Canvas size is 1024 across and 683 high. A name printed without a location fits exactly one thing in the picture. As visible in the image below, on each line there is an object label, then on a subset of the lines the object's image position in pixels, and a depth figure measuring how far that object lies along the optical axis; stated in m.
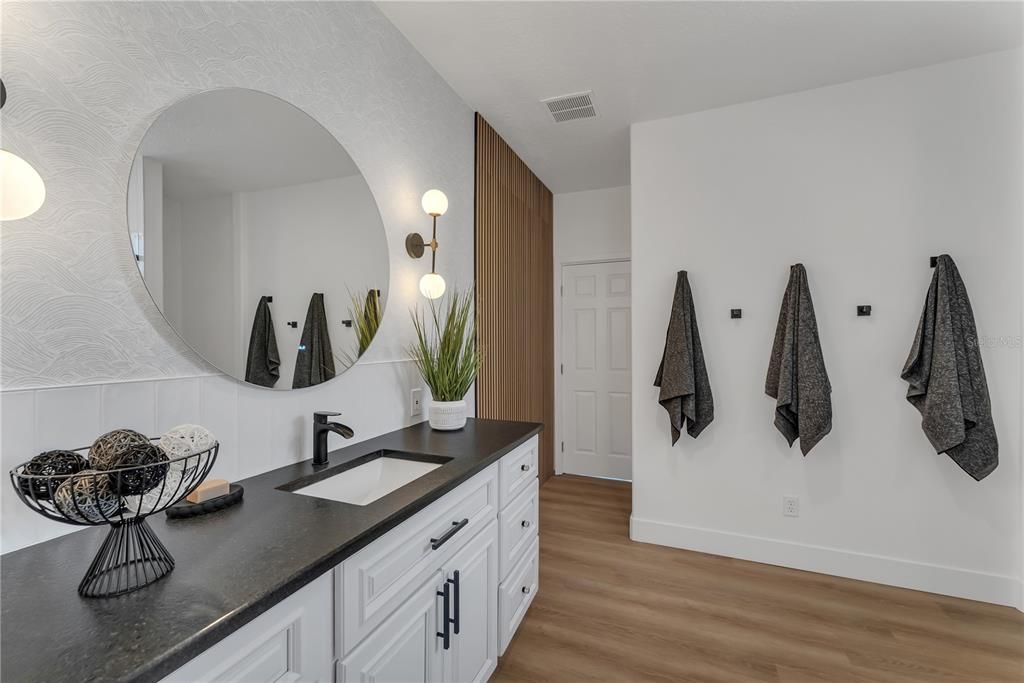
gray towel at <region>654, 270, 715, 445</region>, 2.69
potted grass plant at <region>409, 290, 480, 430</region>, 2.05
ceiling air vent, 2.64
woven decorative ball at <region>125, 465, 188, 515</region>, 0.74
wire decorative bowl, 0.68
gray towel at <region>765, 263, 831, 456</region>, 2.44
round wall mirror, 1.15
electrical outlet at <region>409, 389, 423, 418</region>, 2.18
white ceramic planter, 2.03
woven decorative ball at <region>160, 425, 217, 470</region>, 0.85
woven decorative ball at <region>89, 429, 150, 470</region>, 0.70
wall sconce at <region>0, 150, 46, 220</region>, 0.83
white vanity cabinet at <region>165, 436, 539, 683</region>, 0.79
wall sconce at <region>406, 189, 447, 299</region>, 2.13
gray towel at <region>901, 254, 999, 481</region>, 2.15
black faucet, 1.50
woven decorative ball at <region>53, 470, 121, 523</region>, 0.68
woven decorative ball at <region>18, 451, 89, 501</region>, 0.69
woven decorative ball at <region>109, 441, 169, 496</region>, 0.70
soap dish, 1.02
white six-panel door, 4.17
